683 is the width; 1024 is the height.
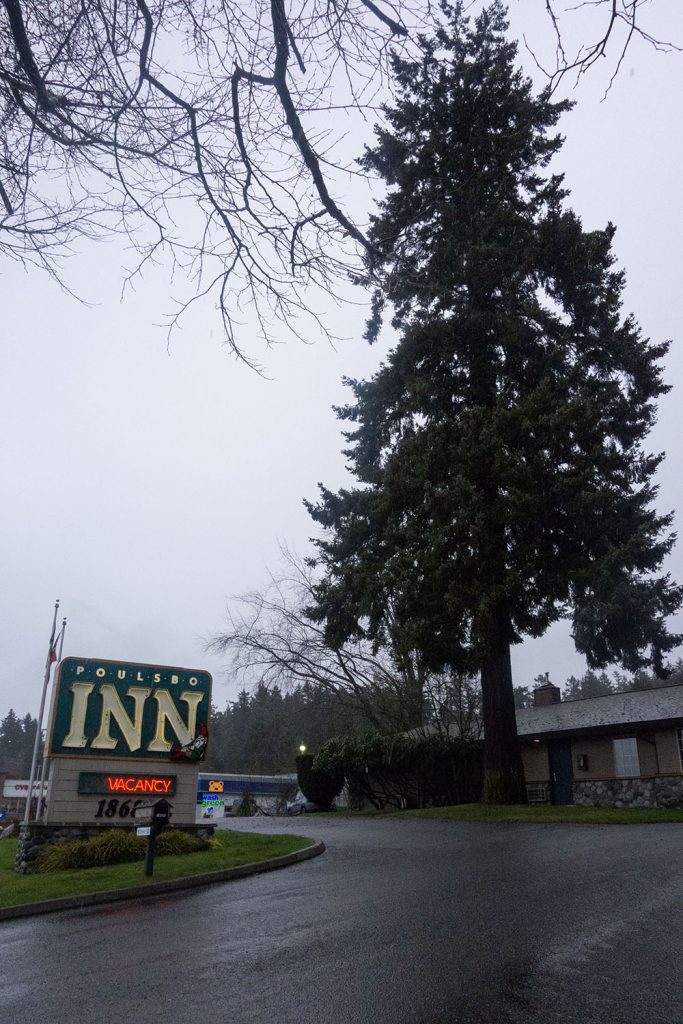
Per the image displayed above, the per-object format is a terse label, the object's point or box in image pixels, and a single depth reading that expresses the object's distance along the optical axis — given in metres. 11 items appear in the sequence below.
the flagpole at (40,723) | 20.04
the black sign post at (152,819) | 11.37
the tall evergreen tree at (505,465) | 20.86
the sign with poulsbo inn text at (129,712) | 15.88
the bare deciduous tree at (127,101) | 5.14
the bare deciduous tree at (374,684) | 36.03
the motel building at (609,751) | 27.20
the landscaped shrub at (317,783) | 30.95
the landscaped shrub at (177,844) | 14.39
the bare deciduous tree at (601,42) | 3.96
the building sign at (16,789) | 41.50
